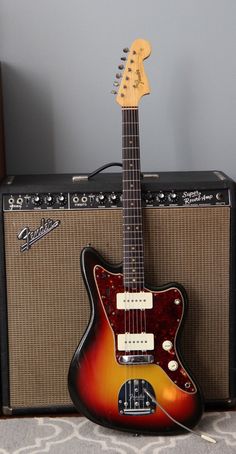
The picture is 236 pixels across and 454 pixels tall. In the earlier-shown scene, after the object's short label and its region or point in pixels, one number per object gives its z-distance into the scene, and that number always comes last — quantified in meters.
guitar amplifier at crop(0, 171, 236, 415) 1.85
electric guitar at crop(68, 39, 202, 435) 1.82
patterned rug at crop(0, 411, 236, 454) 1.76
